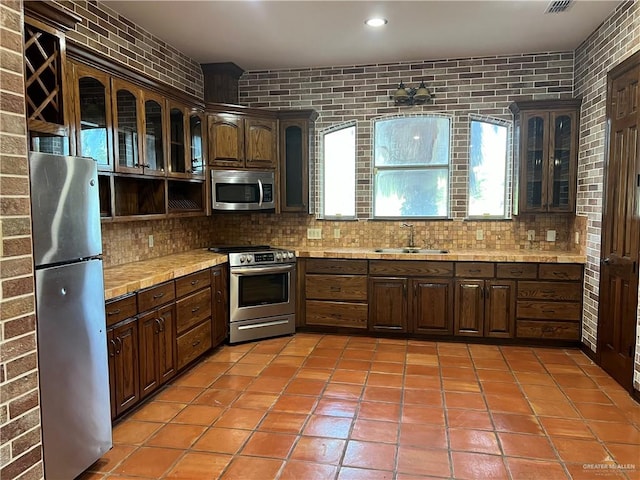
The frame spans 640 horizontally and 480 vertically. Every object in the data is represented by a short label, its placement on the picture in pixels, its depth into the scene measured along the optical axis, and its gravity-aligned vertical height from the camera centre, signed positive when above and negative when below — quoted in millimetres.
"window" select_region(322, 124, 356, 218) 5160 +425
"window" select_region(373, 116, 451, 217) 4973 +468
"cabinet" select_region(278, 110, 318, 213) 4863 +553
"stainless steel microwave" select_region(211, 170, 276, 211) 4641 +210
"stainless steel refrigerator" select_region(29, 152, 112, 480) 2006 -482
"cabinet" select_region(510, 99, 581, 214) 4383 +524
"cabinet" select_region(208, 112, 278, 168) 4613 +710
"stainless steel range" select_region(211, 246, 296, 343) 4422 -810
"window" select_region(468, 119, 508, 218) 4852 +428
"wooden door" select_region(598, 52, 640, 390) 3238 -155
